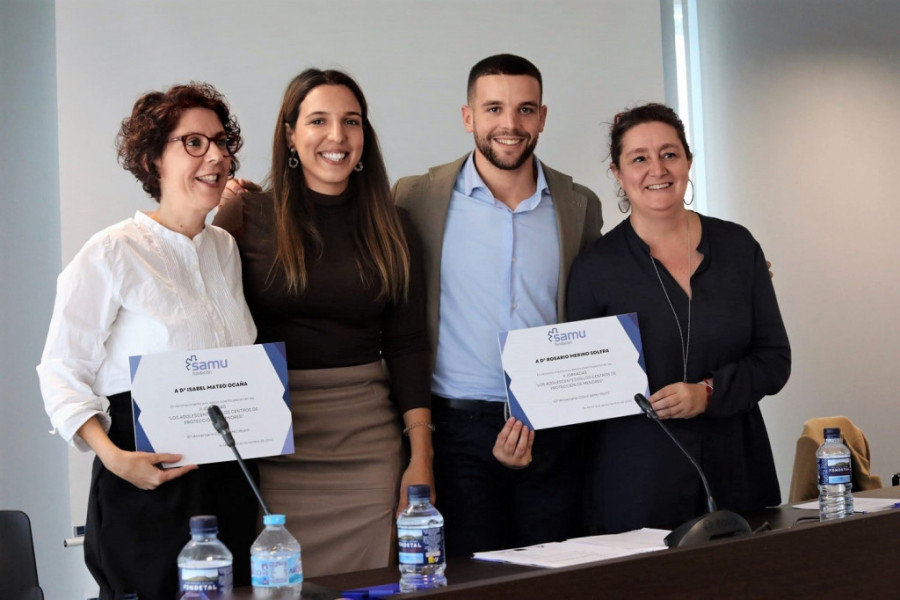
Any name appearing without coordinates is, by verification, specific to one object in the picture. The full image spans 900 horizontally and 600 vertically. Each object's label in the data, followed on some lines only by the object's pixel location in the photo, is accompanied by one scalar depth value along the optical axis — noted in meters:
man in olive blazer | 2.94
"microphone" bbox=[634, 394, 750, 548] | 1.96
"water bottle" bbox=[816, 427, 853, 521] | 2.40
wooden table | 1.69
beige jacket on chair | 4.04
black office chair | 3.41
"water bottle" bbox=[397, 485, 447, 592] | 1.76
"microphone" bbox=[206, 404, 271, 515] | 2.00
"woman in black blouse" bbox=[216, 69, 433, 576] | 2.72
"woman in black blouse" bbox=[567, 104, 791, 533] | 2.81
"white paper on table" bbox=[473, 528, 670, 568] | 1.98
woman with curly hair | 2.27
